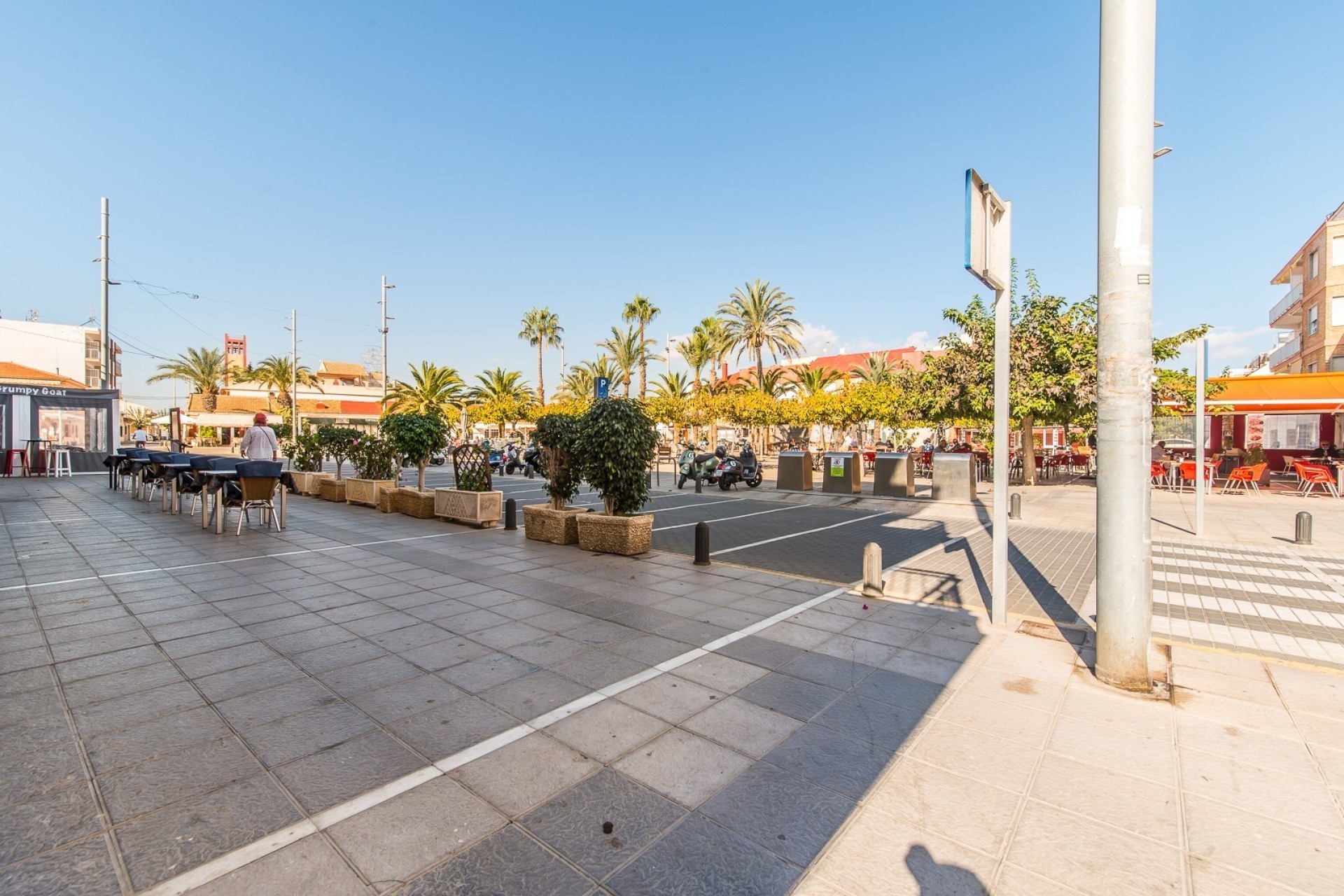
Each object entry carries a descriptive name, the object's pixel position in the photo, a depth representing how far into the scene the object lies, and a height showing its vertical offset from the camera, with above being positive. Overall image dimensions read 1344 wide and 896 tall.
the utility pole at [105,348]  19.88 +3.12
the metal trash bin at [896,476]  15.71 -0.69
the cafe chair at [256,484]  9.08 -0.64
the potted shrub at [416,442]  10.95 +0.05
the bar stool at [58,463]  20.37 -0.76
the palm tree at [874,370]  48.28 +6.57
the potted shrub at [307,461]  14.53 -0.44
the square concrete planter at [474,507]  9.90 -1.04
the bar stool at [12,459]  19.20 -0.61
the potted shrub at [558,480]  8.46 -0.49
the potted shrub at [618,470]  7.84 -0.32
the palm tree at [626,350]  45.72 +7.42
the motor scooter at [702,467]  18.56 -0.59
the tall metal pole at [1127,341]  3.74 +0.70
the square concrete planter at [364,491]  12.37 -1.00
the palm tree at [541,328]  52.41 +10.41
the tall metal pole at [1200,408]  9.33 +0.73
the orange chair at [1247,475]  15.42 -0.55
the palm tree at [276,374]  47.69 +5.49
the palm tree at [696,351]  43.34 +7.08
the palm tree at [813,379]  42.28 +5.08
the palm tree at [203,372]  50.44 +5.99
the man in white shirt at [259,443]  10.71 +0.00
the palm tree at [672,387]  43.97 +4.54
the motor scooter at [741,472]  18.23 -0.72
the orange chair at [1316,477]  14.45 -0.55
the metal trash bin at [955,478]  14.36 -0.67
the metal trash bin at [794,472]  17.11 -0.69
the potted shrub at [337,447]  13.58 -0.07
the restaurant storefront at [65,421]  21.06 +0.75
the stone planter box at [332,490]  13.52 -1.07
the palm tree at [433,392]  42.00 +3.83
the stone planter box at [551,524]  8.43 -1.12
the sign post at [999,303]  4.78 +1.21
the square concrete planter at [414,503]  10.89 -1.10
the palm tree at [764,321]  39.78 +8.48
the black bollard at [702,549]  7.28 -1.23
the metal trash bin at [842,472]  16.19 -0.62
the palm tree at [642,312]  45.62 +10.35
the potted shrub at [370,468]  12.57 -0.53
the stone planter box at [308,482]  14.32 -0.95
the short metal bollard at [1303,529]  8.62 -1.08
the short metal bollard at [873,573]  5.98 -1.23
